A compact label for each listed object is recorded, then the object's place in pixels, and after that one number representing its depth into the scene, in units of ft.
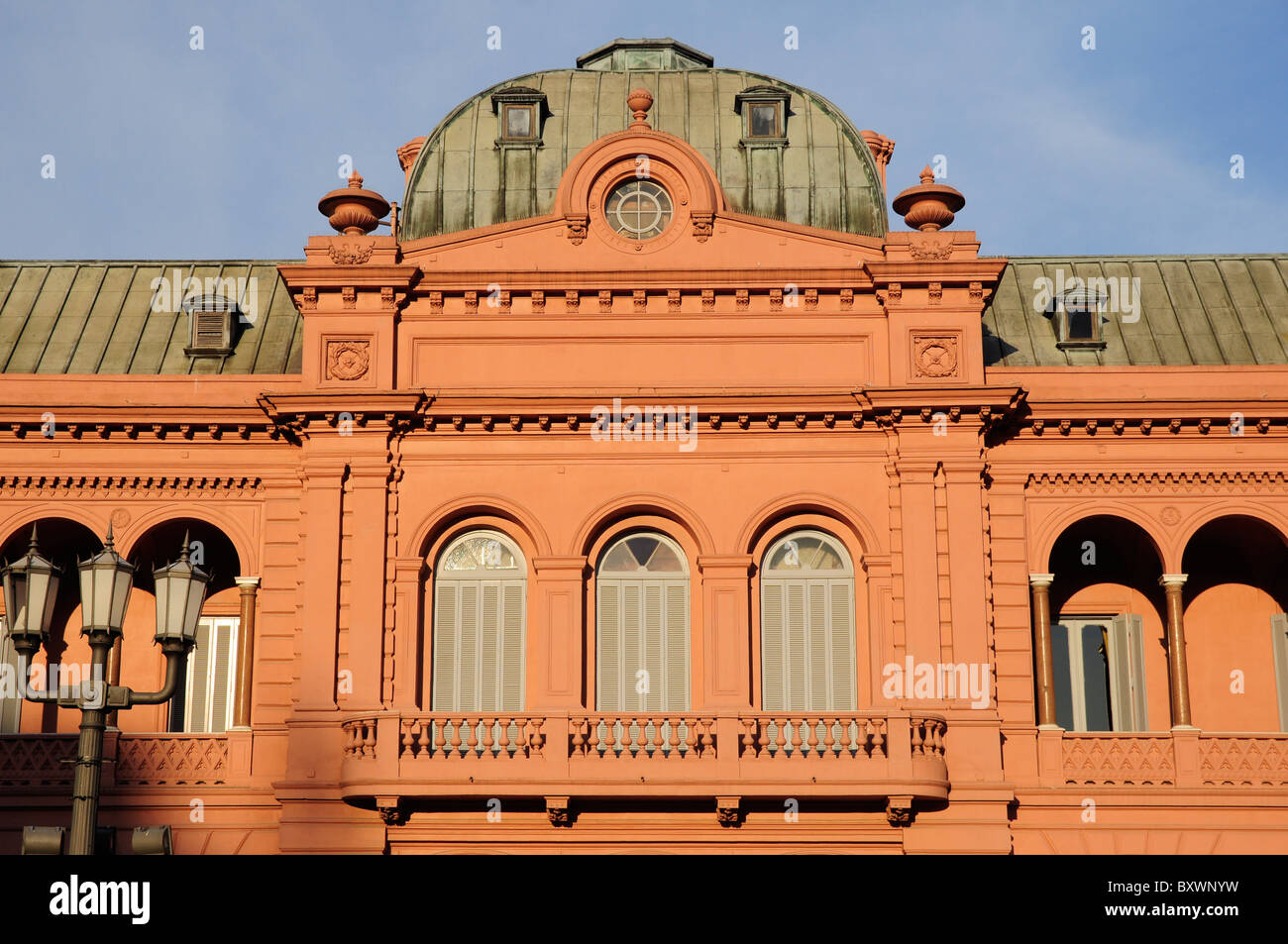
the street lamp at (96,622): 55.11
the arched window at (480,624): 91.66
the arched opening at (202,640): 97.04
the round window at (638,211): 97.19
